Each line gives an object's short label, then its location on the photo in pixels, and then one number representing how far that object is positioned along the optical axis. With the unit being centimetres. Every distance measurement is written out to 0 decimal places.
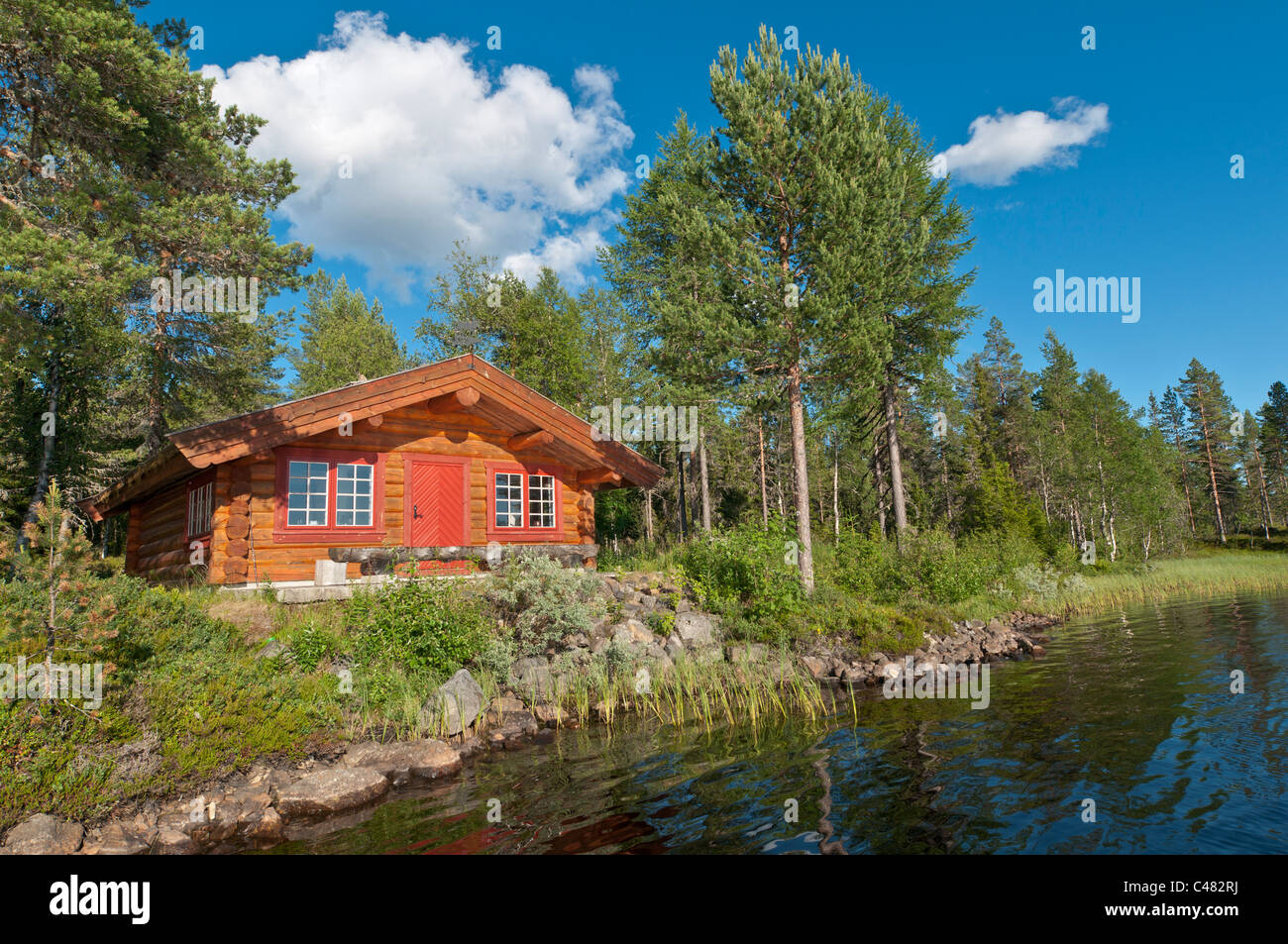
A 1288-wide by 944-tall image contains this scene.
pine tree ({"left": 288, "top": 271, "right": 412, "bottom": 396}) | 3734
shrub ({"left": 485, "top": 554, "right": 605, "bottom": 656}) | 1212
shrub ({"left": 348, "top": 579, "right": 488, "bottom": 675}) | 1052
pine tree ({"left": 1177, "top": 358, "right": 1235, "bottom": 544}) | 5831
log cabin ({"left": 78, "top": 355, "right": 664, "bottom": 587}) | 1329
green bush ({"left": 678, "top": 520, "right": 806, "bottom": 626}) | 1510
